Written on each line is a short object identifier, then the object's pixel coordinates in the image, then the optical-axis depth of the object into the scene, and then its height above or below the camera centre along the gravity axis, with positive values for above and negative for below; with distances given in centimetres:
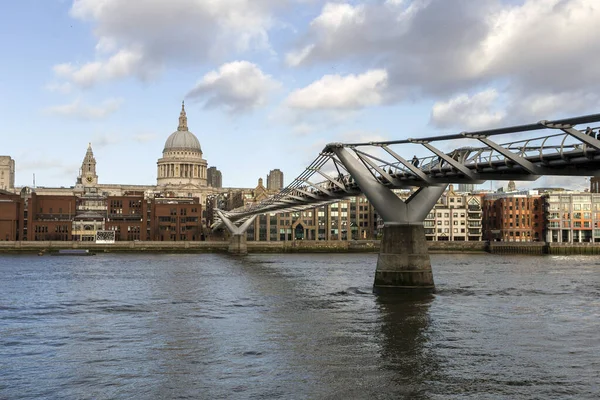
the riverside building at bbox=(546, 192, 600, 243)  15812 +409
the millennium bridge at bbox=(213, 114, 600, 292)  3475 +381
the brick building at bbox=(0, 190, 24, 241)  15062 +424
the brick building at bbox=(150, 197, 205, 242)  16412 +375
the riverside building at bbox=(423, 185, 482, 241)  16712 +404
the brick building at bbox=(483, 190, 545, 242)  16088 +415
